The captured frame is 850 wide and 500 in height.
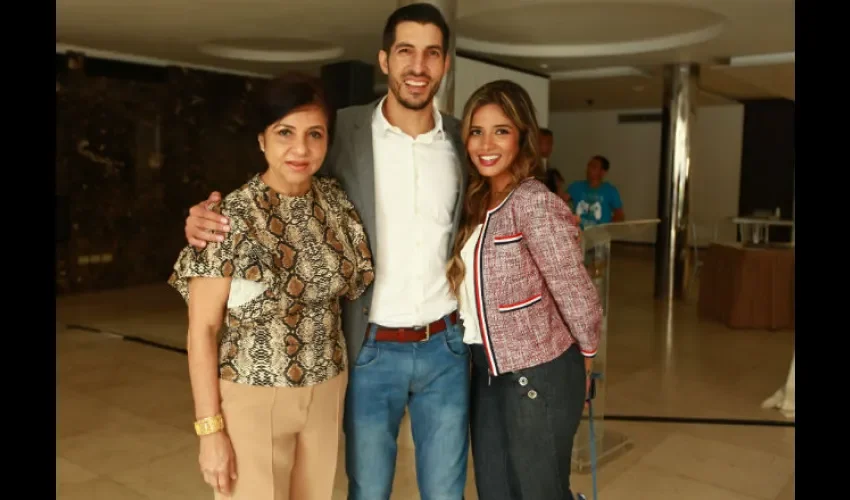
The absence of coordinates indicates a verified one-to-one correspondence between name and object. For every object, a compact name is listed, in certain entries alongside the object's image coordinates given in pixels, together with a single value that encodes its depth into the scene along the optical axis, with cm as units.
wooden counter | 663
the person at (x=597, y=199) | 685
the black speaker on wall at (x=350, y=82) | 677
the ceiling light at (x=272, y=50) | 795
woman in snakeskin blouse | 162
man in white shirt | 192
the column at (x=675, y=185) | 848
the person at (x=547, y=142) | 507
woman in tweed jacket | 183
